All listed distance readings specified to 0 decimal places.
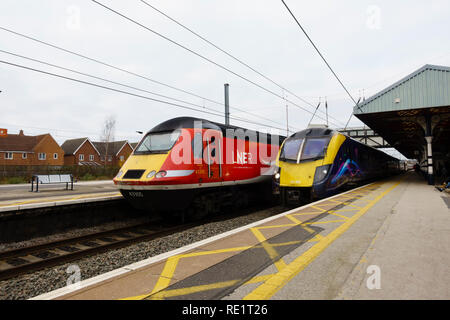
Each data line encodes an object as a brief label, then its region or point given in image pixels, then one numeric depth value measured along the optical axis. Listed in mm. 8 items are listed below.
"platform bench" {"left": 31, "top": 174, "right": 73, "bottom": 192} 15533
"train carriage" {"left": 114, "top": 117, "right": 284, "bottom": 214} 7570
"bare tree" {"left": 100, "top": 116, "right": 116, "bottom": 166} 50531
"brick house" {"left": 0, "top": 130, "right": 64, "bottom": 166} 39962
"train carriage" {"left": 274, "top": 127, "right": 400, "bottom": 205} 9742
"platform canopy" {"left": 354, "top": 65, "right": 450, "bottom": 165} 15344
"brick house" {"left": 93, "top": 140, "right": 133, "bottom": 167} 54622
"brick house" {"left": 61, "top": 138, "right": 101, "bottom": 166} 49344
